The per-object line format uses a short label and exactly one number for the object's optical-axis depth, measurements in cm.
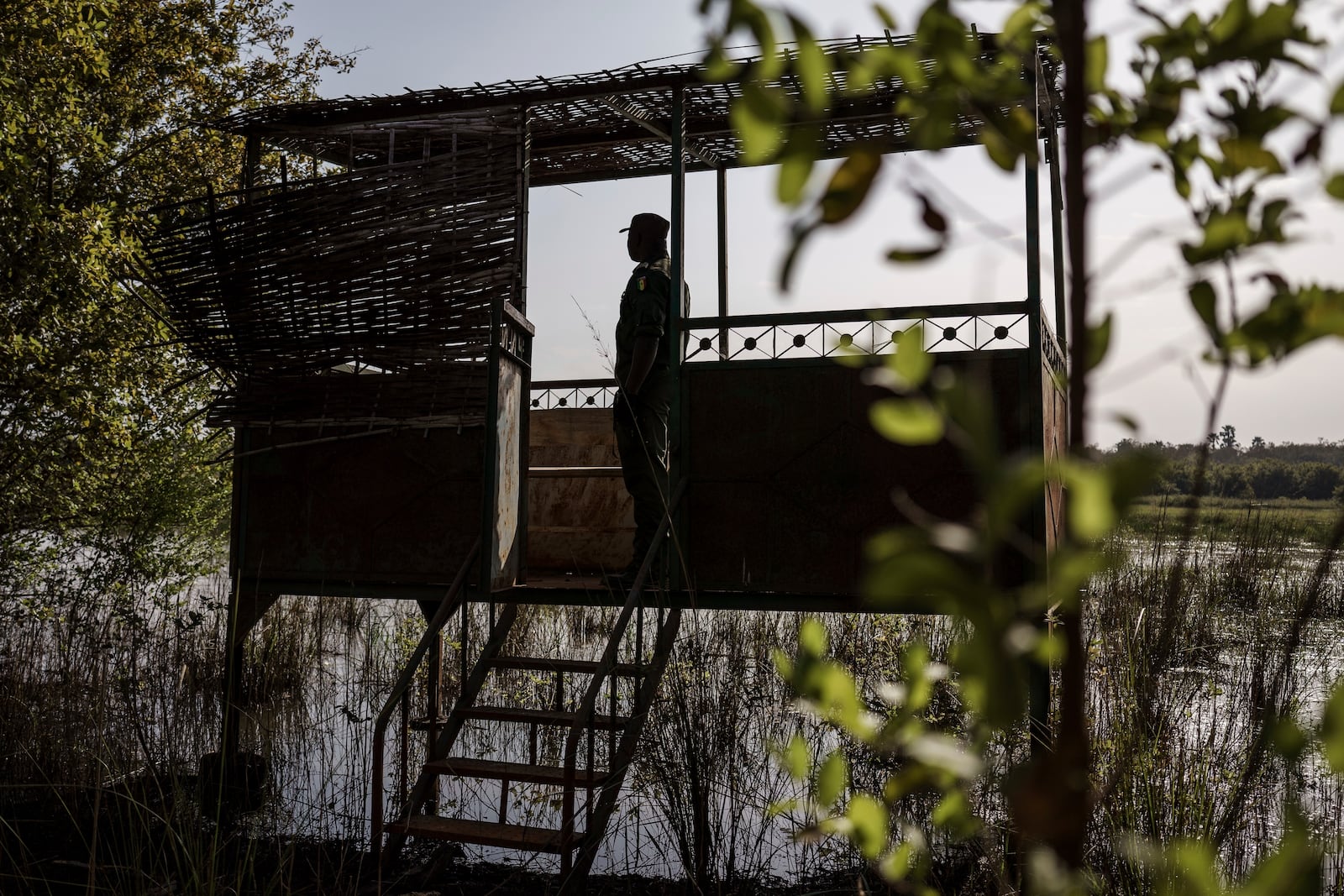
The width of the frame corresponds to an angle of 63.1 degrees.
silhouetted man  669
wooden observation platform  628
